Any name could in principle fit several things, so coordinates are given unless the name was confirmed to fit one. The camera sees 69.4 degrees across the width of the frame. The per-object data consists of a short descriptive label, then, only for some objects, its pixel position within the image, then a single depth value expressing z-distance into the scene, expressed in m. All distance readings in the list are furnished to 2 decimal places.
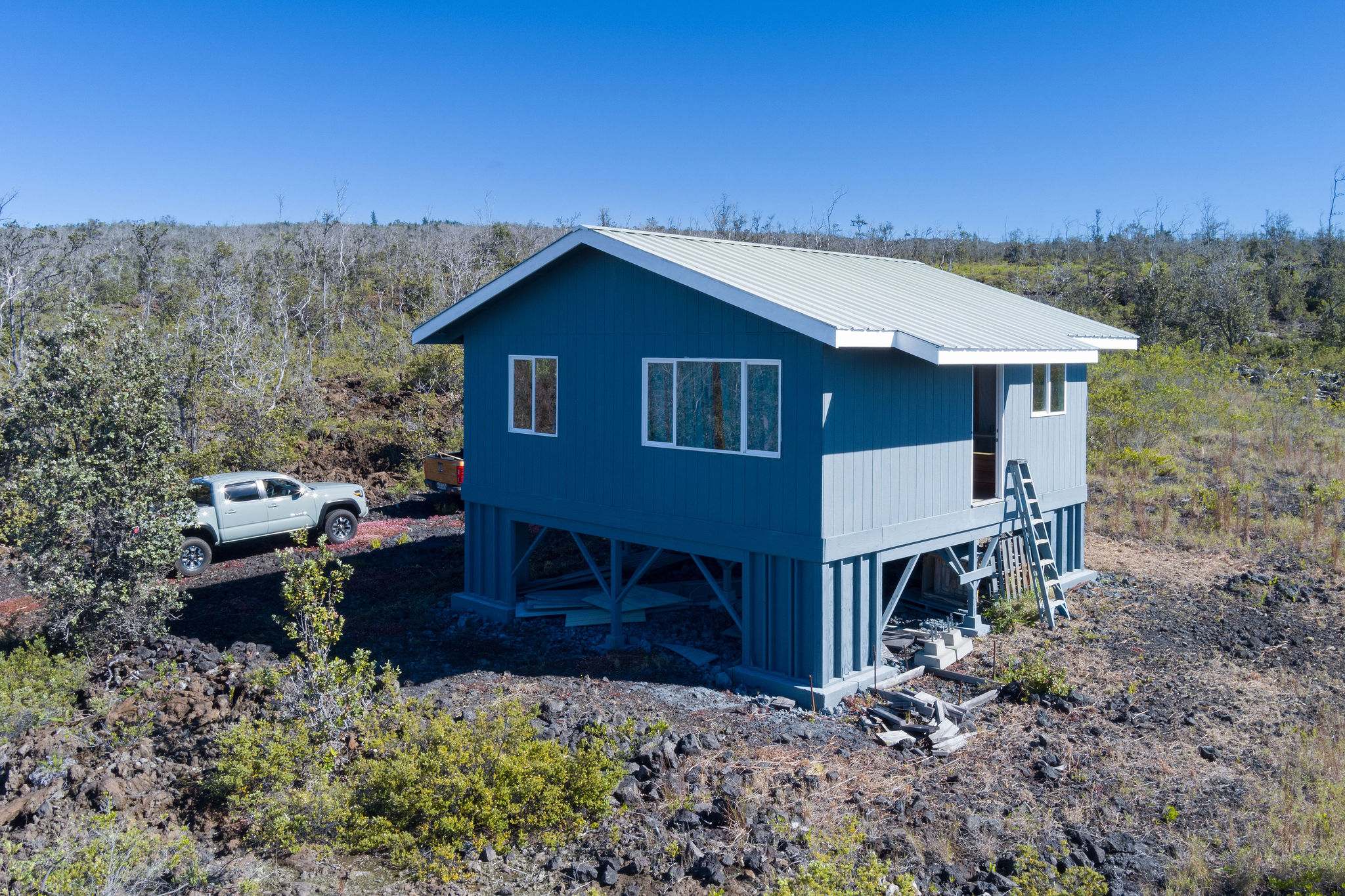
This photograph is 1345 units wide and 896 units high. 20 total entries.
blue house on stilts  11.03
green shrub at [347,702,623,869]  7.57
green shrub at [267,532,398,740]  9.05
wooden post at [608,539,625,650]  13.20
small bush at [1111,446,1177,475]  23.56
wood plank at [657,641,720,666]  12.37
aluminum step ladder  13.92
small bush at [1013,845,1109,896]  6.79
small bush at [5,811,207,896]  6.26
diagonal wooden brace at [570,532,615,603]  13.05
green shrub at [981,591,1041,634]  13.62
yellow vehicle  22.41
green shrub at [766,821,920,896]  6.38
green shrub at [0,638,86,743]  9.48
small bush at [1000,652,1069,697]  10.91
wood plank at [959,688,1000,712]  10.74
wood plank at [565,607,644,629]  14.11
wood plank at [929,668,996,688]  11.55
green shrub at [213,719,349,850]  7.55
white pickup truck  17.78
